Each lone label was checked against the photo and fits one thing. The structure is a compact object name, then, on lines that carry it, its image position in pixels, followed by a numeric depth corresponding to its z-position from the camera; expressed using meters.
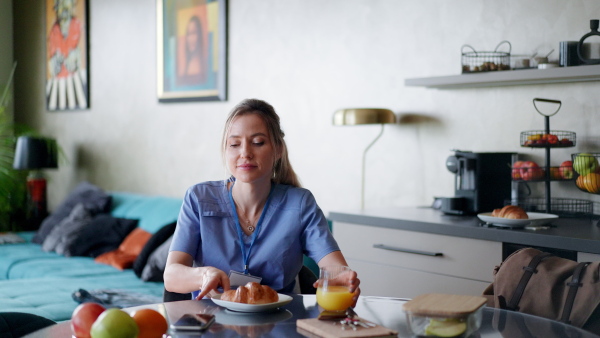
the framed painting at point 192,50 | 4.55
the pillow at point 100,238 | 4.53
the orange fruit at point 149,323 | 1.35
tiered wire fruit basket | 2.71
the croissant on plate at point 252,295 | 1.59
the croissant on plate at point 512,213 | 2.51
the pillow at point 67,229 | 4.64
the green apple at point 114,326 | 1.28
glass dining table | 1.46
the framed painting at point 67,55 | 6.03
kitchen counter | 2.27
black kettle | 2.61
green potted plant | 6.02
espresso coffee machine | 2.91
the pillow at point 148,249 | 3.86
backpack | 1.84
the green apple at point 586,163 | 2.57
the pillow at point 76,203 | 5.09
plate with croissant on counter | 2.48
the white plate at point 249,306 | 1.57
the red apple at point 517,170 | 2.79
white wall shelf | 2.61
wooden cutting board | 1.37
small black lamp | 5.73
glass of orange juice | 1.55
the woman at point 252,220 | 2.03
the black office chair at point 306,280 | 2.19
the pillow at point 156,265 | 3.71
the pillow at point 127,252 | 4.18
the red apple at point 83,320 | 1.34
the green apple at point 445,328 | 1.37
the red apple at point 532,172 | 2.75
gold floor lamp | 3.28
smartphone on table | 1.44
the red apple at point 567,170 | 2.73
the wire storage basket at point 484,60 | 2.93
